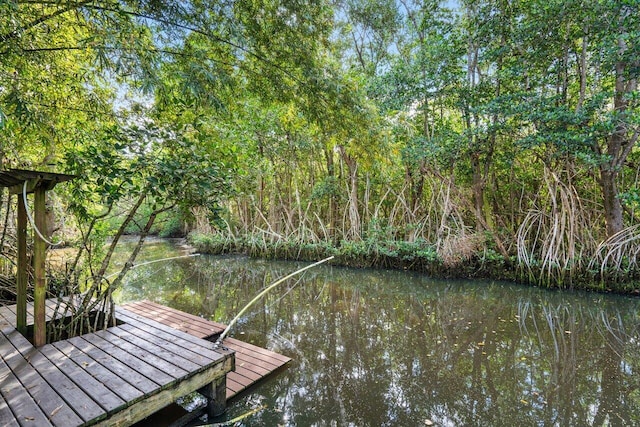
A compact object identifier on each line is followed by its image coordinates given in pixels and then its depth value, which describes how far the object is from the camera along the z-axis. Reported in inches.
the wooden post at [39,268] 84.5
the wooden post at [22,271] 91.3
